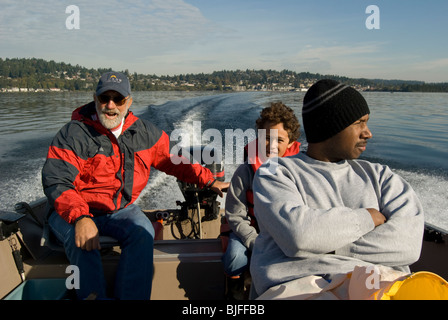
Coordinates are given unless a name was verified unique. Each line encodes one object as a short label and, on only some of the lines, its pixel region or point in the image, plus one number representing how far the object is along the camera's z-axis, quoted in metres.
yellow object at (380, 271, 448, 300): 0.99
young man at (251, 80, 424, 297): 1.15
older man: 1.93
